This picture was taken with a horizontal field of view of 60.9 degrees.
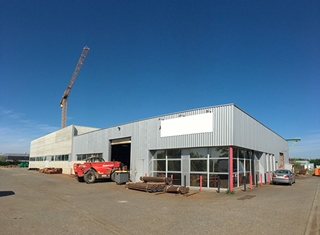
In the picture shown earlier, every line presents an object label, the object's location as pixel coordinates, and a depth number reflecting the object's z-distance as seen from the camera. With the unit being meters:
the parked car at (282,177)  23.09
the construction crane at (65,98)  86.07
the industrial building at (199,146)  17.59
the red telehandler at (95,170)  23.86
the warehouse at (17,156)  138.75
